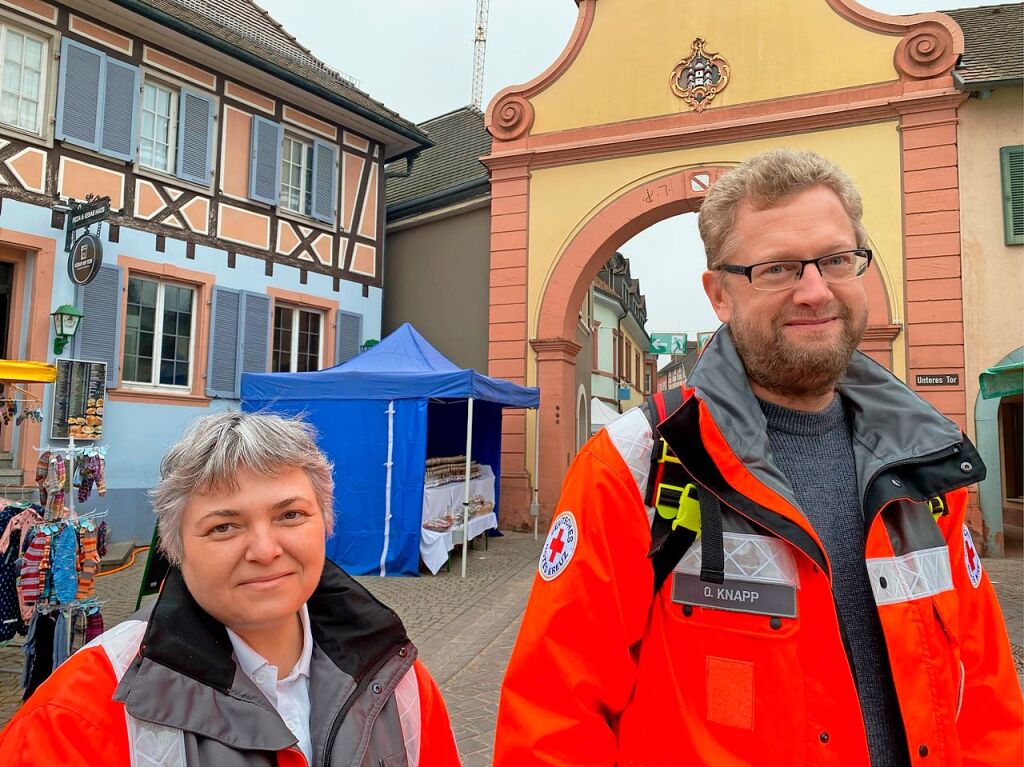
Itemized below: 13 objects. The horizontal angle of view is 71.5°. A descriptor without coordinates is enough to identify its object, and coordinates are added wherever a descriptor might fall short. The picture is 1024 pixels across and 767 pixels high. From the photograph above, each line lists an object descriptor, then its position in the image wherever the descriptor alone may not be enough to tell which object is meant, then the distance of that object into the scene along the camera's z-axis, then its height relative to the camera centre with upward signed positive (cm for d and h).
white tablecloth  806 -139
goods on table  856 -72
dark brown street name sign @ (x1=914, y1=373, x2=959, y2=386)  941 +62
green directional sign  3098 +336
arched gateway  964 +420
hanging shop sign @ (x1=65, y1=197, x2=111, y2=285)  865 +199
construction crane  2798 +1468
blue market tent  802 -19
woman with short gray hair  118 -47
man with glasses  124 -27
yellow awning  486 +22
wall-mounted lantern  861 +98
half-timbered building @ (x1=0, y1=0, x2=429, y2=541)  869 +294
